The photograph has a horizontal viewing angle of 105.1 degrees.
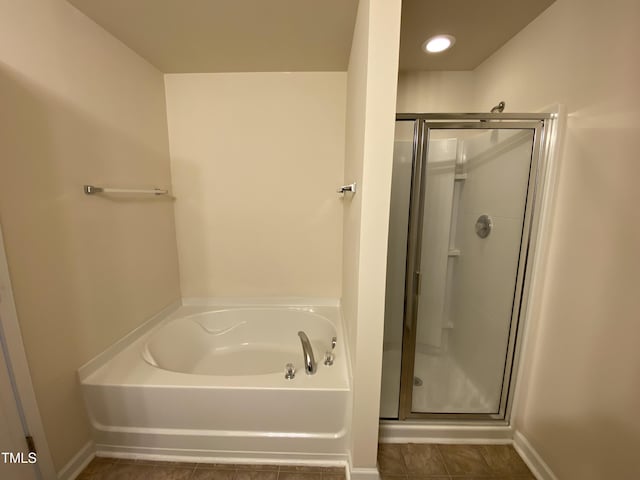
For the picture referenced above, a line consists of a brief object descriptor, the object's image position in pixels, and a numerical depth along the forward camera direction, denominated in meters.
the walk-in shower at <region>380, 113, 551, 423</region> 1.26
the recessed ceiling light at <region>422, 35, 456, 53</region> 1.47
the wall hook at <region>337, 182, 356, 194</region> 1.18
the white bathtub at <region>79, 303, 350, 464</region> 1.21
